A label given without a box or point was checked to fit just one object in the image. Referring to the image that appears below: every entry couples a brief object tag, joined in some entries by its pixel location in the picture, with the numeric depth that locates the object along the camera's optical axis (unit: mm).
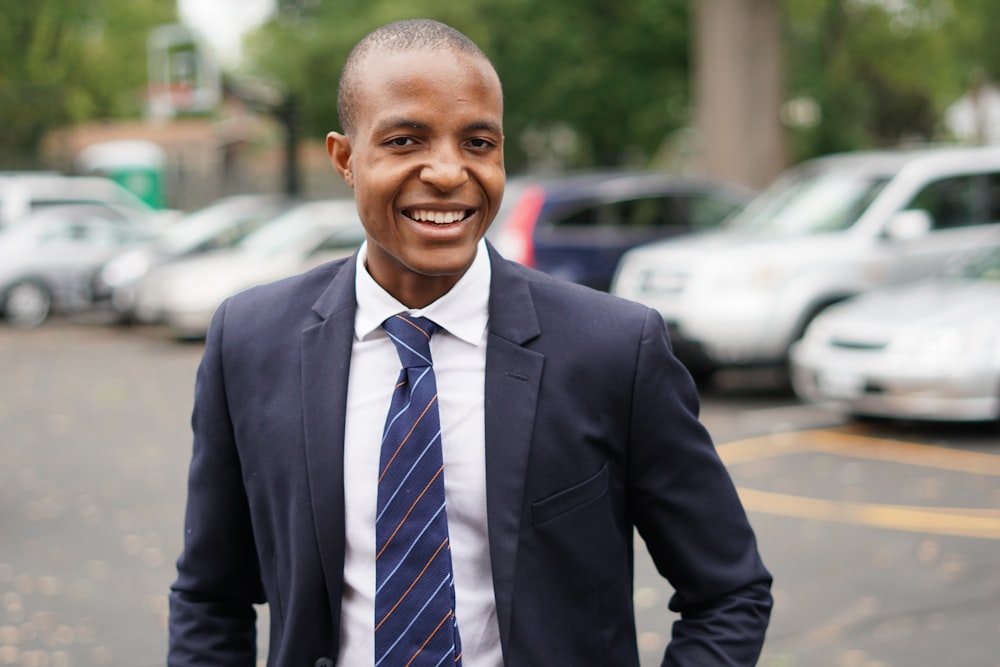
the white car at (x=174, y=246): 17453
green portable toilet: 29781
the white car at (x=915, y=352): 8789
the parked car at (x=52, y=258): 18359
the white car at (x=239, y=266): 15445
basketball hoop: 33344
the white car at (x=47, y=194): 21125
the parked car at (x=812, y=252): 10594
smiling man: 1864
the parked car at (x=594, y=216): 12172
